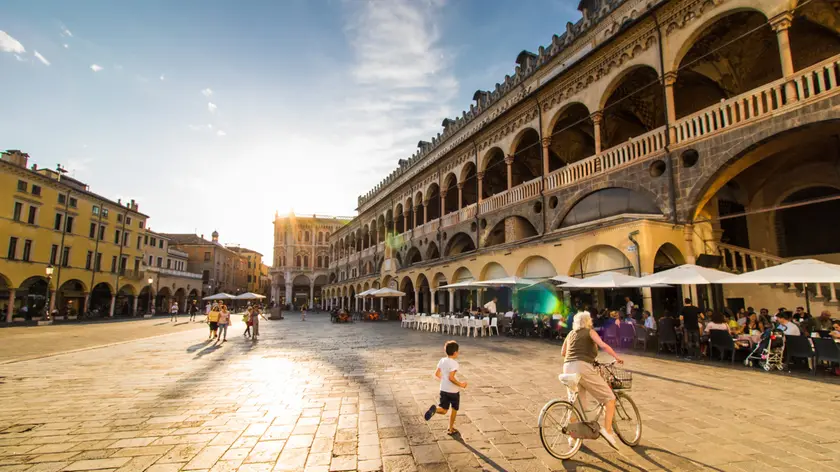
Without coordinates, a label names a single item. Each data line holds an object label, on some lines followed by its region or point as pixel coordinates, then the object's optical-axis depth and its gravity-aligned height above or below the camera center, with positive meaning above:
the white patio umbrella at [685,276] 10.18 +0.54
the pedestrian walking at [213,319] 15.32 -0.99
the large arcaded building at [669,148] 11.59 +4.94
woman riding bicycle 4.18 -0.69
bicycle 4.04 -1.29
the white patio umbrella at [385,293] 25.76 +0.11
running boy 4.78 -1.09
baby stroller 8.68 -1.15
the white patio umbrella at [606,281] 11.74 +0.48
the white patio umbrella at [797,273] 8.56 +0.54
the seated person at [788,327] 8.84 -0.65
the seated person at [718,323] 9.85 -0.65
